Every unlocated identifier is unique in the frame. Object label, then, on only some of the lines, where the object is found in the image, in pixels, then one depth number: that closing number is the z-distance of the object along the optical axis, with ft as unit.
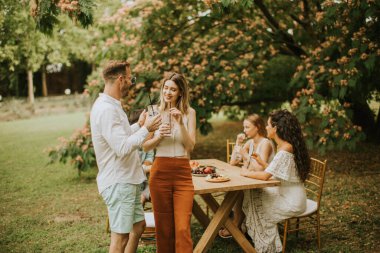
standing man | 10.44
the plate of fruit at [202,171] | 15.08
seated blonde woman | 15.75
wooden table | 13.17
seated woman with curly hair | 14.25
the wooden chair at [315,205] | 14.69
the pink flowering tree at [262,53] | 21.85
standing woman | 12.04
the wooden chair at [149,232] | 15.74
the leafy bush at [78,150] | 27.53
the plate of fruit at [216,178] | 13.82
